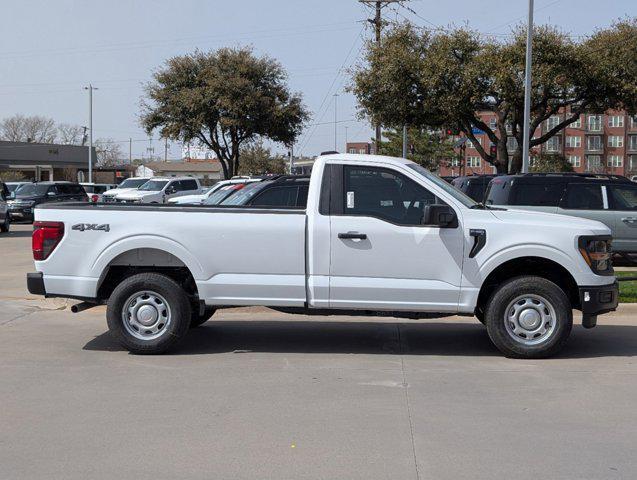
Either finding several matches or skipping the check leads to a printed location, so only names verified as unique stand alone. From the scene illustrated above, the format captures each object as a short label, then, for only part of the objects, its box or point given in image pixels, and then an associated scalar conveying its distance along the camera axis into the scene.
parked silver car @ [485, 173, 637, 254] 16.14
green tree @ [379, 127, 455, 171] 59.00
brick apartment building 97.62
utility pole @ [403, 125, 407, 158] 36.59
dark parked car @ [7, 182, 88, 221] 33.62
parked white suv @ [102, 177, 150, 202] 34.47
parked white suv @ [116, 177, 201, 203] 31.75
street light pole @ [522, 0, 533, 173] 22.88
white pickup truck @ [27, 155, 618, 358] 8.17
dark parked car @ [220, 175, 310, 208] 11.16
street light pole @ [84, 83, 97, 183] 57.75
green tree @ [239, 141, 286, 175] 87.44
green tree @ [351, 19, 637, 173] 29.00
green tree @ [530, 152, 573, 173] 54.40
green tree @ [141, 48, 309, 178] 43.41
